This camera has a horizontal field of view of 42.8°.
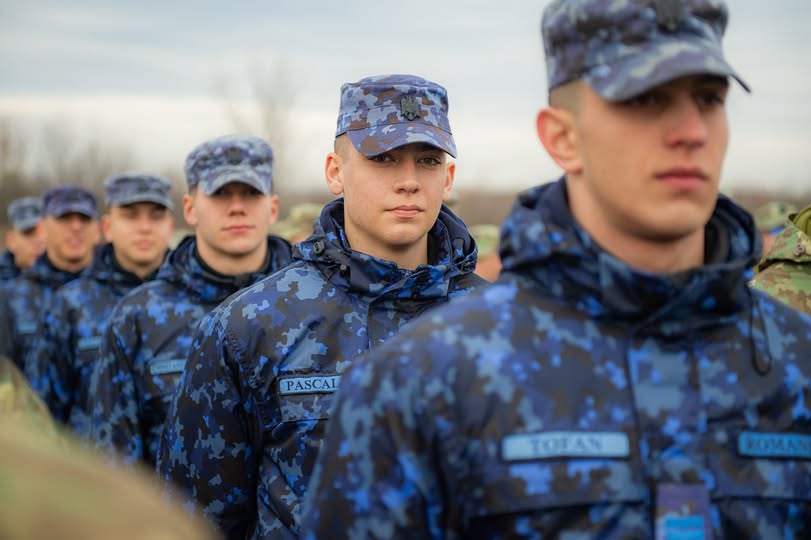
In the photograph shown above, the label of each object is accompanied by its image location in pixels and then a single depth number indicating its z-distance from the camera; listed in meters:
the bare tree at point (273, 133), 30.16
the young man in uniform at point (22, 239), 13.18
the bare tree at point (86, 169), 53.69
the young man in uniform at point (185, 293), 6.07
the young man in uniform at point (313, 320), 4.15
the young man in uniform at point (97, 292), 8.09
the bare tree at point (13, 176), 46.12
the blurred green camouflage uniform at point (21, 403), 1.94
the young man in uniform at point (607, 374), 2.59
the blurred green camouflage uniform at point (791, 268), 4.99
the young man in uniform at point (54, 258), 10.63
